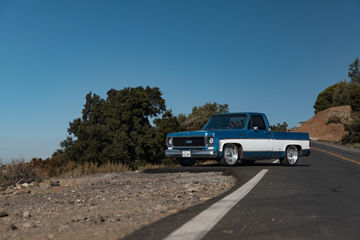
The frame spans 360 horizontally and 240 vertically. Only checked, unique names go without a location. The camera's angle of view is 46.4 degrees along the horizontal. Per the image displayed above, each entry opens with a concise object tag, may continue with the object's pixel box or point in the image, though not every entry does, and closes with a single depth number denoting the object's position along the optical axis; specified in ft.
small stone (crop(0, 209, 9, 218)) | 18.80
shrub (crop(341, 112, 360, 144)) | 175.73
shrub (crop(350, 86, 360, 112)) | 230.48
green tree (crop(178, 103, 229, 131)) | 166.20
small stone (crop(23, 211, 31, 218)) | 18.07
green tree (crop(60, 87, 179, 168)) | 113.09
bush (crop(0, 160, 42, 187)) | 38.83
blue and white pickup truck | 45.65
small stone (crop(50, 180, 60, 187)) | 34.15
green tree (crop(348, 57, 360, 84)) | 331.98
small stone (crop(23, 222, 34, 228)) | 15.15
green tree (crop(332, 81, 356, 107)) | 295.36
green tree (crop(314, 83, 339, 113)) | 319.47
